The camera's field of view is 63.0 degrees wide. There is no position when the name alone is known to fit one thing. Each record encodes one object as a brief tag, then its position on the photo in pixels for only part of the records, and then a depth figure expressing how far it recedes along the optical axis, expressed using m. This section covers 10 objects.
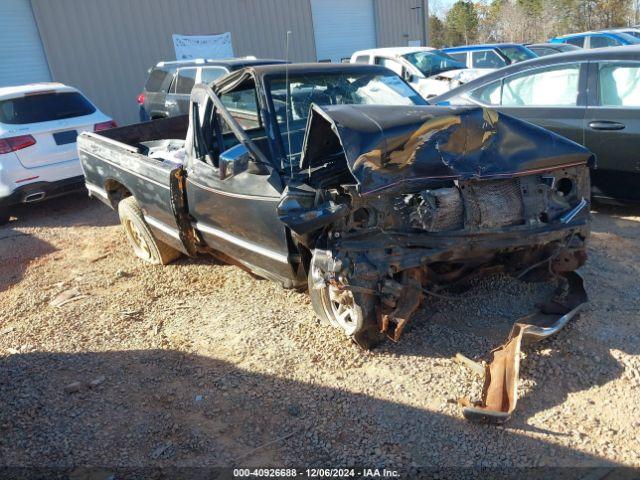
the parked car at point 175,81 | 8.35
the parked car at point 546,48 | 13.69
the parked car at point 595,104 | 4.86
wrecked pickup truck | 3.03
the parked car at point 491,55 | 12.31
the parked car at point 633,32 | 17.01
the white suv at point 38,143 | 6.53
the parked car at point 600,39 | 15.56
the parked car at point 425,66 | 10.56
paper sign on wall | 13.52
